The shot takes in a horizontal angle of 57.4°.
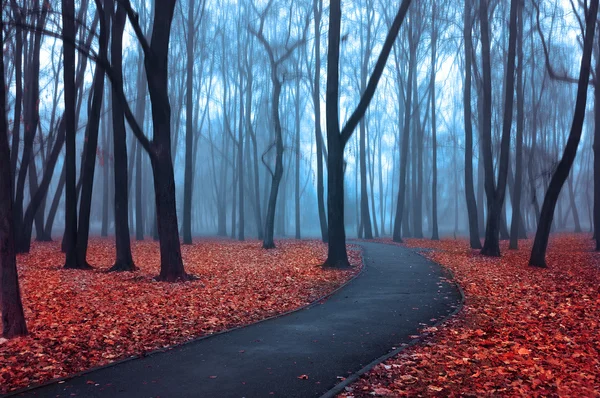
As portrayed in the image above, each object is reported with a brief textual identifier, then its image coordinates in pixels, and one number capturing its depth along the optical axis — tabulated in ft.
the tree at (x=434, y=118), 110.52
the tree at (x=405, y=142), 106.42
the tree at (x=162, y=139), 44.42
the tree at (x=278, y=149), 86.07
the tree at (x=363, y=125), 116.37
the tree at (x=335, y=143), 55.36
